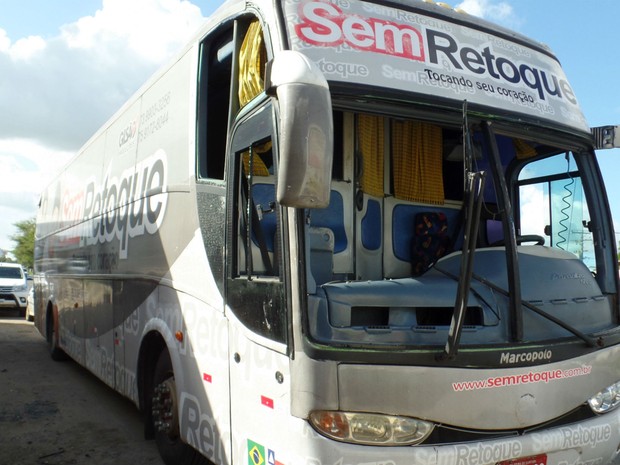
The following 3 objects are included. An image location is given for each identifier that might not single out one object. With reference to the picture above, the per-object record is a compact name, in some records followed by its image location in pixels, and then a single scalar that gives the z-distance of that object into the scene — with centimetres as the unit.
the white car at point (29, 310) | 1720
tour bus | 285
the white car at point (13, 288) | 1997
